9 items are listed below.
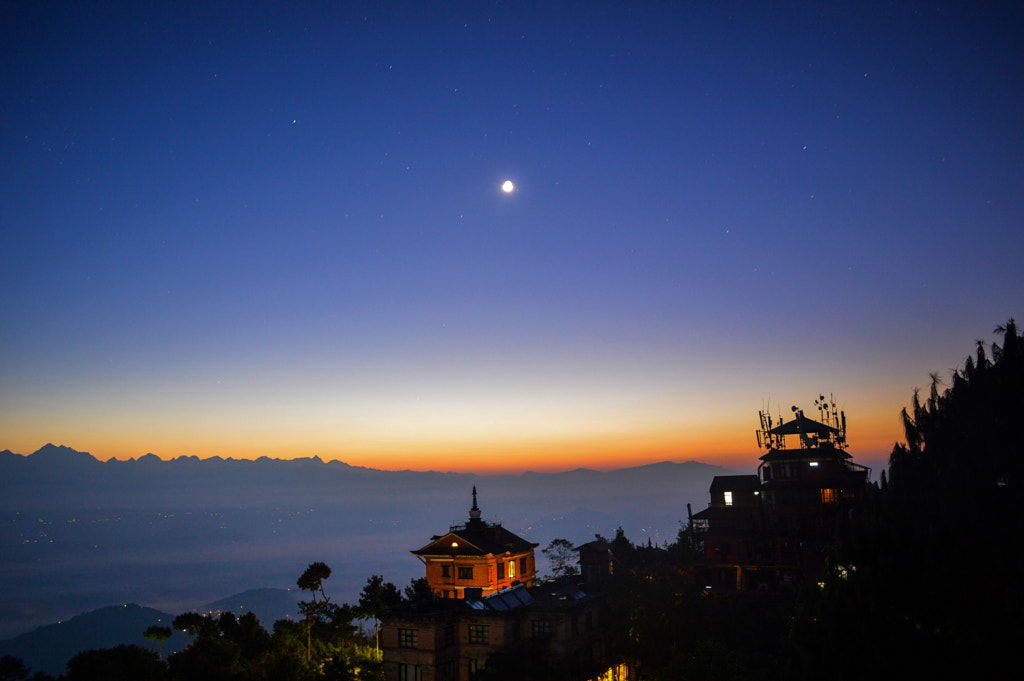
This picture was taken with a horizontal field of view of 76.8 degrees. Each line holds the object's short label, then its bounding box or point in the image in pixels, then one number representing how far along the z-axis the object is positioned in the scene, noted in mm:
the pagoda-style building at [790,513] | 62031
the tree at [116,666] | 48750
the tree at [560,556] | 92812
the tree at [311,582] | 62531
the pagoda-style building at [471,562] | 70500
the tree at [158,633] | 58353
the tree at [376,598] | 67375
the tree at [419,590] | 71269
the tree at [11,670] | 51625
